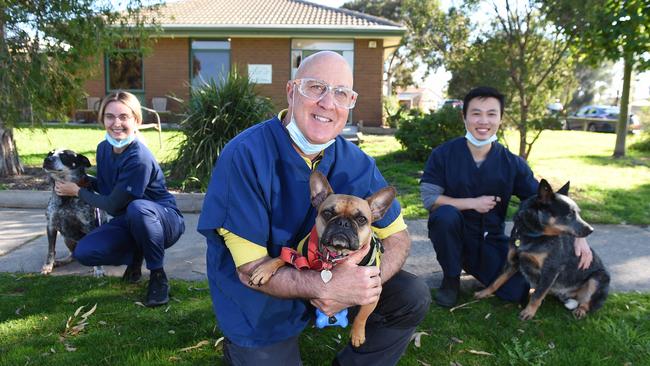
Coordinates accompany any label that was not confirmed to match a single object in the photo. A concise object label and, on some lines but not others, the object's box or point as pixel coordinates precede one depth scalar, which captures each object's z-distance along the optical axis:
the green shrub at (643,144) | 14.87
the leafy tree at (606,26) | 6.62
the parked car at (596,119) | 26.61
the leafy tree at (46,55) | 6.54
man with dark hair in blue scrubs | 3.84
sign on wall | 17.24
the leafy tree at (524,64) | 9.16
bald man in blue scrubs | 2.32
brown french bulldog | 2.21
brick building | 16.61
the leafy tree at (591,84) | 56.97
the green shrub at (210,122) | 7.33
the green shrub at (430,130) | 9.52
